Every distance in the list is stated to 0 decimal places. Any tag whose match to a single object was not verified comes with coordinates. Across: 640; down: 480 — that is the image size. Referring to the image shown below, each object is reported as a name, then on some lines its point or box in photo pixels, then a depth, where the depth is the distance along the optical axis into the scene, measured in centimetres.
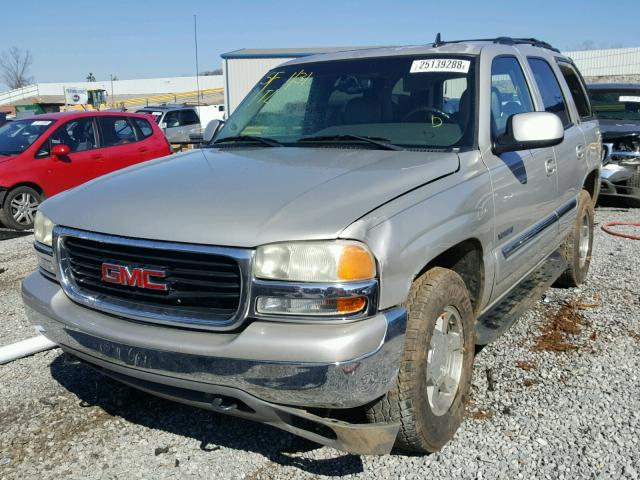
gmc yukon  226
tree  8288
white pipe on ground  397
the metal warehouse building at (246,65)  2605
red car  894
